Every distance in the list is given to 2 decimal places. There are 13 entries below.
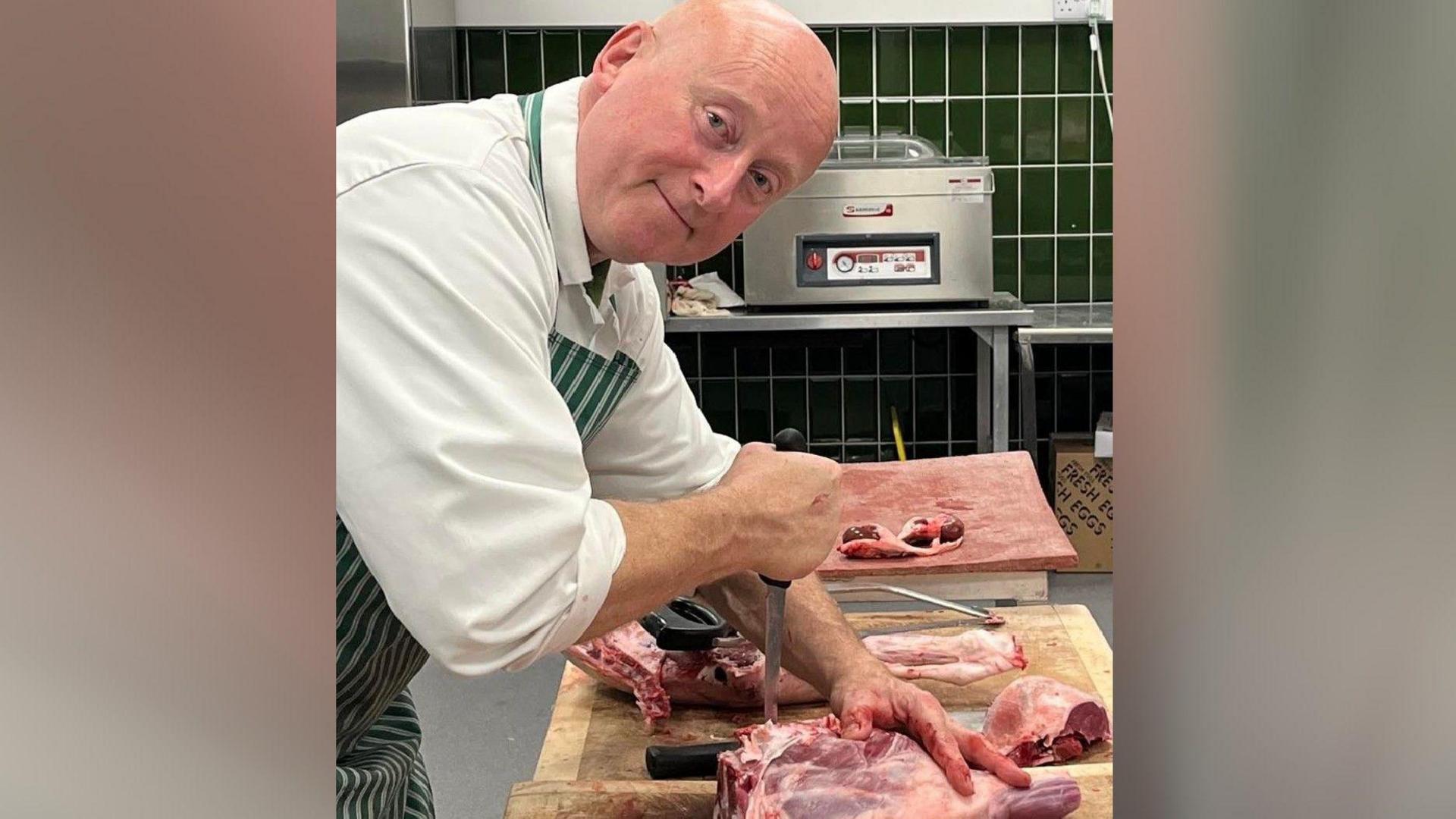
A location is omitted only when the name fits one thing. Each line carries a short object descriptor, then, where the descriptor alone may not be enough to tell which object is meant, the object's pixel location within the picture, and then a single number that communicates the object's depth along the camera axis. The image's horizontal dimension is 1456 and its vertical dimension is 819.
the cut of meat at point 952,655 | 1.78
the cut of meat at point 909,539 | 2.18
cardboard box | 4.53
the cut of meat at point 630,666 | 1.68
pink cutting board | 2.11
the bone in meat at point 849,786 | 1.33
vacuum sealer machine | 4.22
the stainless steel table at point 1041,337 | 4.07
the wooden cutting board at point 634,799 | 1.41
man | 1.08
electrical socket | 4.71
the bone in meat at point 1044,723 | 1.55
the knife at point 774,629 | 1.54
